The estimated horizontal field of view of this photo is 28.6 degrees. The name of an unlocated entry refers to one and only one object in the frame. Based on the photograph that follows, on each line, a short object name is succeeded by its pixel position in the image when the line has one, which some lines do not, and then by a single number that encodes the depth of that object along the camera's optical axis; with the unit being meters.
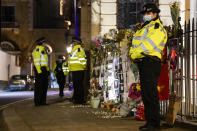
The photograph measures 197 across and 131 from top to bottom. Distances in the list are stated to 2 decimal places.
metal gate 7.16
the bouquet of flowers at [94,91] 11.29
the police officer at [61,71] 17.33
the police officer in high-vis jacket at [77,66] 11.81
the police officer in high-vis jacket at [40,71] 11.73
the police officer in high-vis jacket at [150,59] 6.14
